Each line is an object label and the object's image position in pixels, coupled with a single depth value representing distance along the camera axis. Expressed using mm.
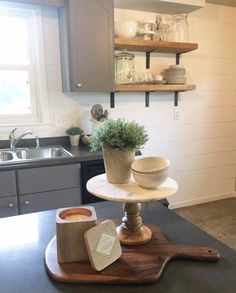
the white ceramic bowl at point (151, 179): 825
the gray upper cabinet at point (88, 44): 2223
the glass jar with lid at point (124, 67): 2619
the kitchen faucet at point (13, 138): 2432
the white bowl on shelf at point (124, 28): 2553
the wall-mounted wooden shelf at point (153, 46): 2531
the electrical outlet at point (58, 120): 2662
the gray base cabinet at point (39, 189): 1937
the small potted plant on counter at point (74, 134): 2619
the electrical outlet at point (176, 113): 3159
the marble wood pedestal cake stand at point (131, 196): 804
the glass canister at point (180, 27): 2770
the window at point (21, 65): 2457
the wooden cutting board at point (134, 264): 714
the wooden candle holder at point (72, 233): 739
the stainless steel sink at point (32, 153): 2342
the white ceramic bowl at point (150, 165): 843
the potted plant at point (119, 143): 854
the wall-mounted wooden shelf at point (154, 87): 2589
